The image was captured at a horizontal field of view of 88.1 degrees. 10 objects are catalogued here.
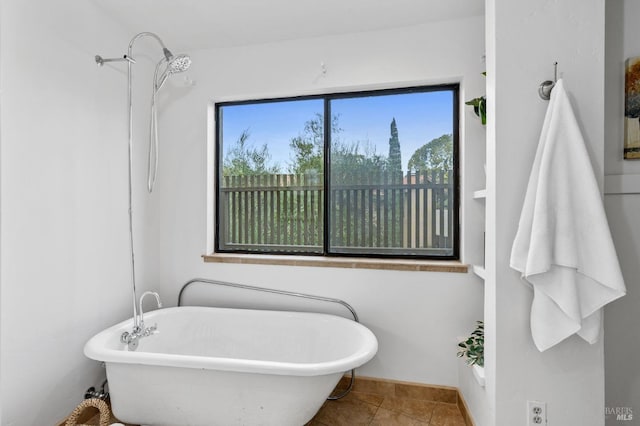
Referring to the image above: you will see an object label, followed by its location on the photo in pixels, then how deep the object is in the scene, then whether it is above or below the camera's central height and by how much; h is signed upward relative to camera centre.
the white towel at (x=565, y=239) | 1.26 -0.12
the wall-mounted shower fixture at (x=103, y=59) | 1.94 +0.90
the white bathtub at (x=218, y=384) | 1.53 -0.85
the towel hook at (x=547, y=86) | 1.38 +0.51
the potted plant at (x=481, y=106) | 1.84 +0.57
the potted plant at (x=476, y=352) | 1.65 -0.78
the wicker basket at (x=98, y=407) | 1.62 -1.00
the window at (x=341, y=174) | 2.32 +0.26
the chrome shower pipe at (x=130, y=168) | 1.95 +0.25
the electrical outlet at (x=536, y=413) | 1.40 -0.87
